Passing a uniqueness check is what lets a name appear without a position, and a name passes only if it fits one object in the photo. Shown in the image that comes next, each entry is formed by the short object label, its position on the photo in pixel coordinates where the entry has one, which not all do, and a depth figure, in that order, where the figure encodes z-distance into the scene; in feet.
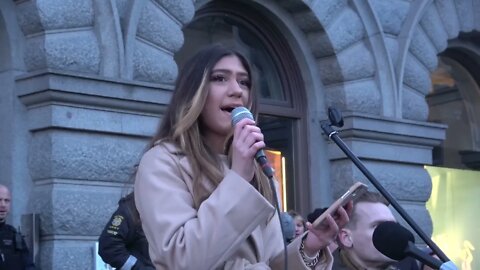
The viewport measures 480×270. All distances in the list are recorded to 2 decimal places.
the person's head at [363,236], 14.11
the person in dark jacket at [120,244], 20.79
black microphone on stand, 10.93
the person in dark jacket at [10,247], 22.54
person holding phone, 8.77
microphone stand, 12.38
